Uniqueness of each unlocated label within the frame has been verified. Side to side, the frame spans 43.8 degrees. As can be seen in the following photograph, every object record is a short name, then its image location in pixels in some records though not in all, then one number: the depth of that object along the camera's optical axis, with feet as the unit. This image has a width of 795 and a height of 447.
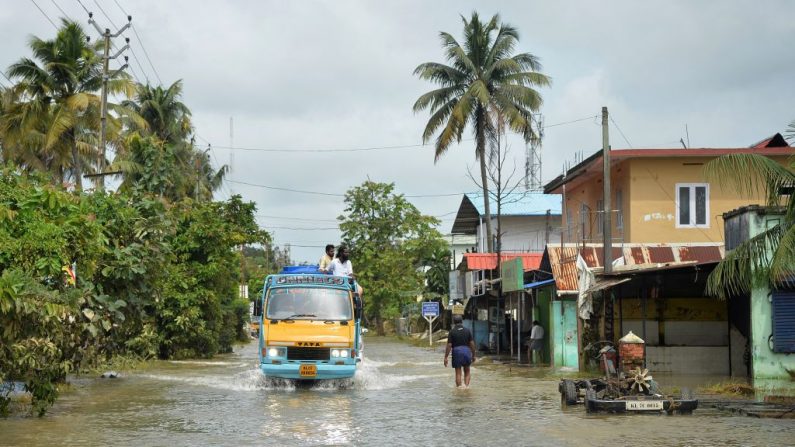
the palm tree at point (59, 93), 120.16
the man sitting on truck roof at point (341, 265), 77.82
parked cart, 51.49
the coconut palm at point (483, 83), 145.38
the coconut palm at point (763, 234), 52.75
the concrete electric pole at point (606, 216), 81.76
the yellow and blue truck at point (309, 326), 67.10
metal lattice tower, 200.71
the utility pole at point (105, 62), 102.12
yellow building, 109.50
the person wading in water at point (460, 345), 67.77
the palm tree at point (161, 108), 176.86
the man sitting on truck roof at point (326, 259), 79.54
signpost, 169.78
